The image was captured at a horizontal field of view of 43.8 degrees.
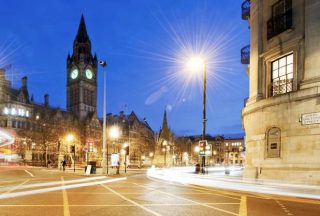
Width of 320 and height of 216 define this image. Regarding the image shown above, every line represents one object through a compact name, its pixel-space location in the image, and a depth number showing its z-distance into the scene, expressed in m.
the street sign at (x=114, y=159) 40.17
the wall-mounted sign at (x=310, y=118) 21.05
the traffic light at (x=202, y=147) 29.41
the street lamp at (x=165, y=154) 81.26
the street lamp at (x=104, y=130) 40.22
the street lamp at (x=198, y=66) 29.10
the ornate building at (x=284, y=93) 21.70
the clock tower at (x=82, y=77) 154.75
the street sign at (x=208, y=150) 29.06
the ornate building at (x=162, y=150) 83.97
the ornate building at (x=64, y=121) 99.06
